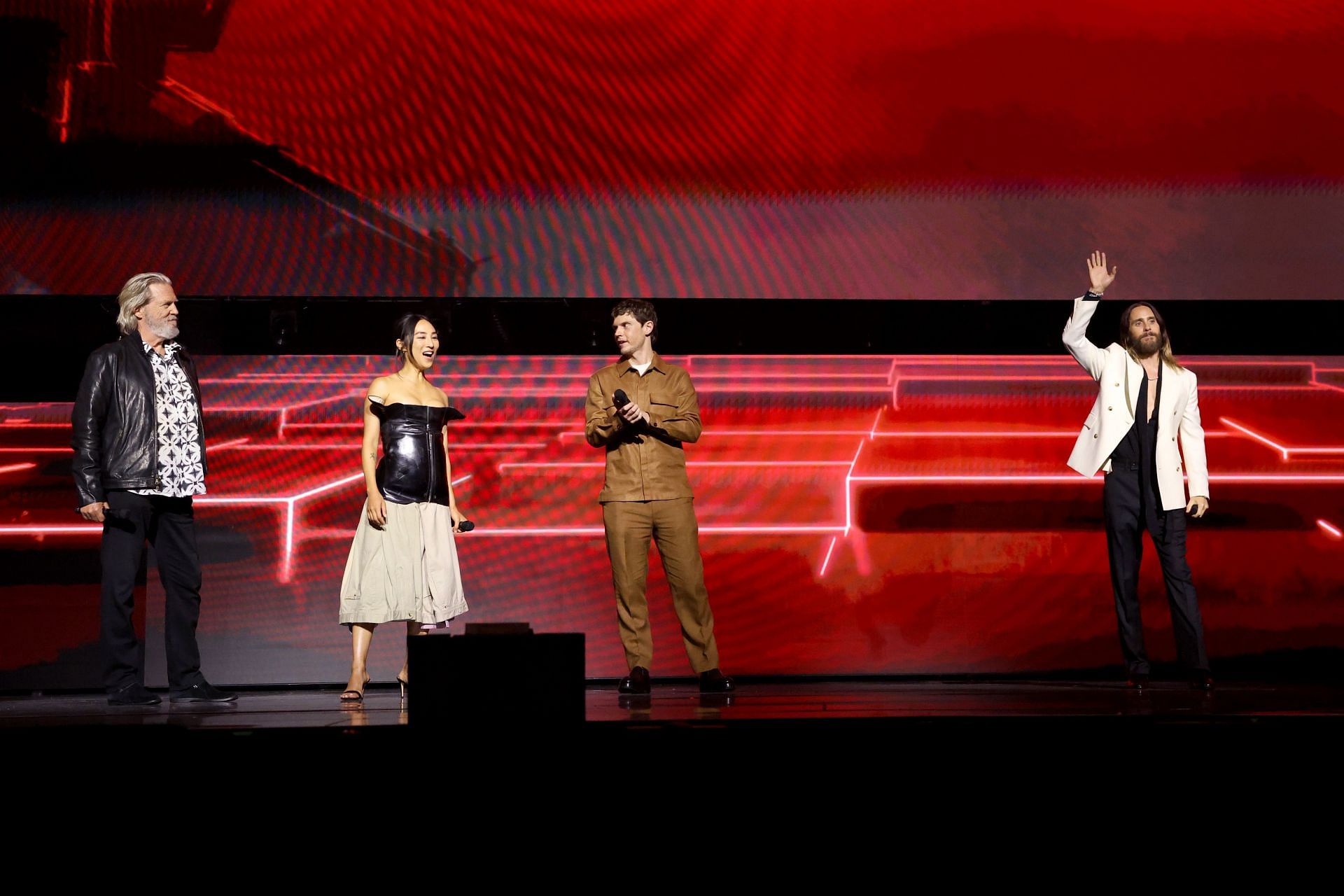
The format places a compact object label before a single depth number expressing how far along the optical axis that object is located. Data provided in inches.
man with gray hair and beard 164.9
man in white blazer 188.1
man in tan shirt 180.9
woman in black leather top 175.8
